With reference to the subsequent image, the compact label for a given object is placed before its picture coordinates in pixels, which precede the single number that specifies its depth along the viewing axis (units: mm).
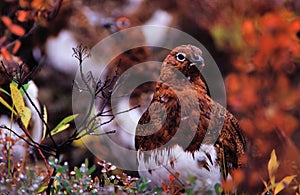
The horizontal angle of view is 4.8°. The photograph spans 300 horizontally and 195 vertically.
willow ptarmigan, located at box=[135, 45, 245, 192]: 6446
